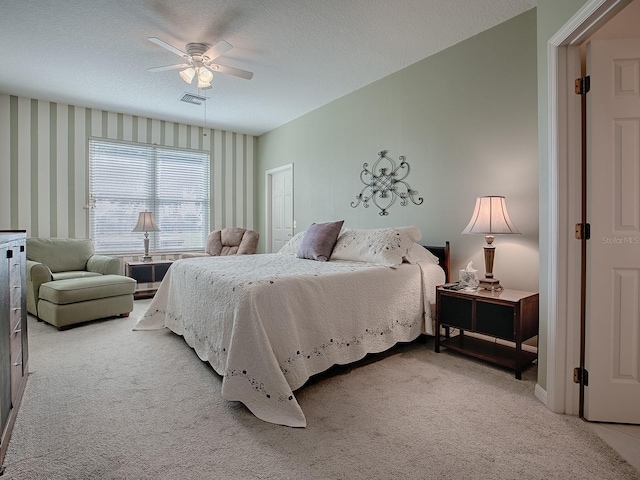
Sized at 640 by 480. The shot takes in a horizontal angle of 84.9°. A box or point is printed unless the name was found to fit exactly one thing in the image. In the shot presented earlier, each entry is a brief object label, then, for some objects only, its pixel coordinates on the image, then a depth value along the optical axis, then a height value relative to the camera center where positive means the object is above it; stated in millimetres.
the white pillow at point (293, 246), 3939 -84
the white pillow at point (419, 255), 3014 -150
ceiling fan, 3117 +1590
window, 5098 +693
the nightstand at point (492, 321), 2330 -591
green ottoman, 3391 -616
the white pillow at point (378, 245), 2910 -58
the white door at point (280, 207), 5762 +544
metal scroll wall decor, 3746 +609
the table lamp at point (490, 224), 2611 +108
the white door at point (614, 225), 1766 +67
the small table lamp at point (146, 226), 4952 +185
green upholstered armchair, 3967 -258
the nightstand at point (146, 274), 4840 -493
